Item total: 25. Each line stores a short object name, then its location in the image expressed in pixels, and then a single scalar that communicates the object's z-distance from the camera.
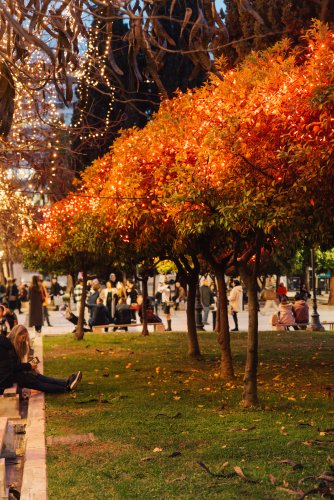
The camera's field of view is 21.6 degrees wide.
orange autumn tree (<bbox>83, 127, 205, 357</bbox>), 15.61
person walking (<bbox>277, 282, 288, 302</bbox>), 40.09
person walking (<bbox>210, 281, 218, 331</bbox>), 29.78
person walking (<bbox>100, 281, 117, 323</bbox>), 33.81
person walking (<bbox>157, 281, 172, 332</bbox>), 31.41
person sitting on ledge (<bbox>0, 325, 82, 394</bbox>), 12.80
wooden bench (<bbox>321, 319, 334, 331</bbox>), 28.42
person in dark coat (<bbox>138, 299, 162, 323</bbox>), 29.53
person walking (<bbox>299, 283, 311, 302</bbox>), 38.07
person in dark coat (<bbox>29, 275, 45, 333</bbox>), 27.59
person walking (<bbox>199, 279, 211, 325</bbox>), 35.78
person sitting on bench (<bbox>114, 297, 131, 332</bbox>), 30.14
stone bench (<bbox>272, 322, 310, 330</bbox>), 27.41
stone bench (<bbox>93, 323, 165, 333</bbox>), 28.15
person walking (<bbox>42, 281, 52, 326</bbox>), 30.55
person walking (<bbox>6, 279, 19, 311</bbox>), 39.37
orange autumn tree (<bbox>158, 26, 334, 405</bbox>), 10.84
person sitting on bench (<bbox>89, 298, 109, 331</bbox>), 29.41
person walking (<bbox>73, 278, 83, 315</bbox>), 36.09
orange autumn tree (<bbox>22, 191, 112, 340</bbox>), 20.67
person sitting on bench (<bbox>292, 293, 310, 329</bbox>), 27.66
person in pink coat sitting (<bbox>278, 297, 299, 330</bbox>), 27.34
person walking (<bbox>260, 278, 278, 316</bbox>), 43.38
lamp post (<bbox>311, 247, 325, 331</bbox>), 27.42
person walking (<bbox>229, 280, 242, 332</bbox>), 28.03
